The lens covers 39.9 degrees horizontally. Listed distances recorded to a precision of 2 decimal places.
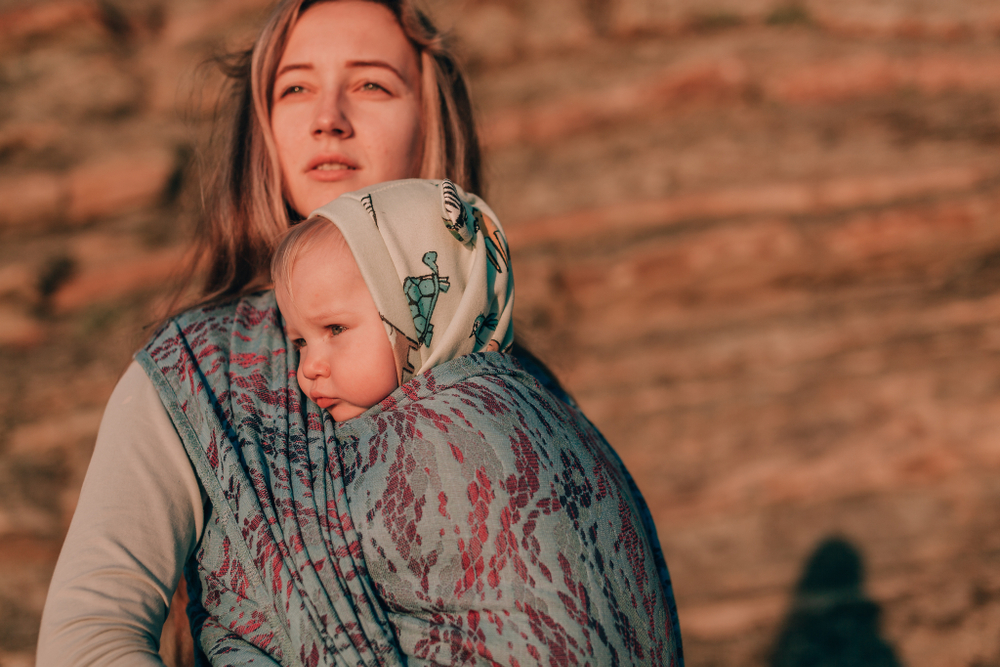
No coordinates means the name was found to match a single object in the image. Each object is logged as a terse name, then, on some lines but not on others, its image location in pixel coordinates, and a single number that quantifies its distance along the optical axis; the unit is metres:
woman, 0.91
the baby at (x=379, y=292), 1.01
